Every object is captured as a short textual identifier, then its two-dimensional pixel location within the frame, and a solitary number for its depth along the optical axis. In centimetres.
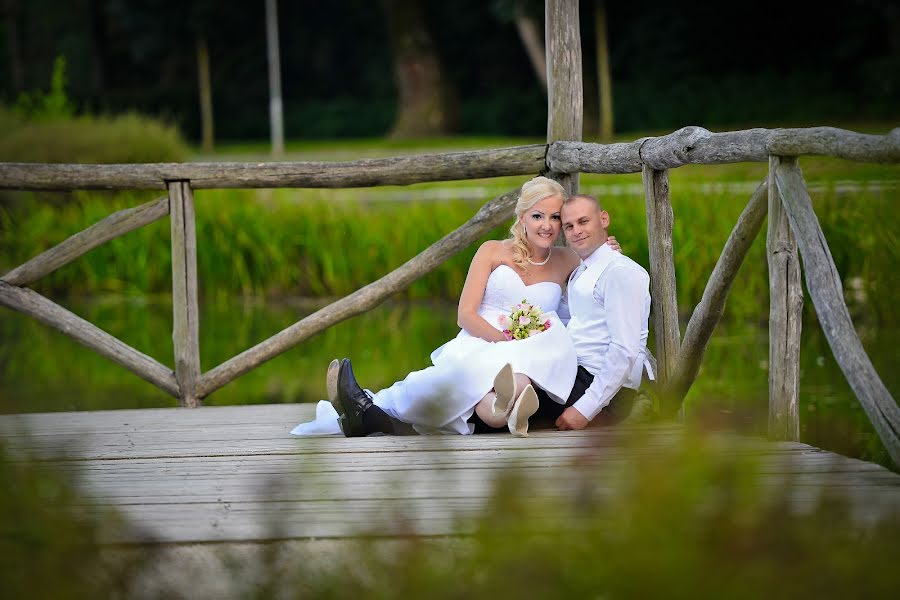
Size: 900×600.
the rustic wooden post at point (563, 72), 1062
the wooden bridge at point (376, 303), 616
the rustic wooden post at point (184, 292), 1084
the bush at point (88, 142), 2787
